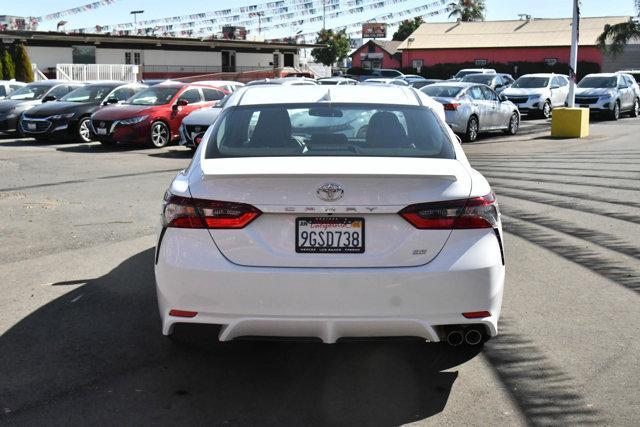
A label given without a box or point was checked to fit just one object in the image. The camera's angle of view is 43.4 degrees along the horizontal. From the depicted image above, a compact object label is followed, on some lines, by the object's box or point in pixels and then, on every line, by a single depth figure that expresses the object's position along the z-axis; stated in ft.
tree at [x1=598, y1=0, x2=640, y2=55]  175.11
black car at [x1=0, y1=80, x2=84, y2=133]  71.46
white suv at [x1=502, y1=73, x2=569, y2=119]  94.84
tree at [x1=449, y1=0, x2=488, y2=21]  354.74
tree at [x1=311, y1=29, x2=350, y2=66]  336.90
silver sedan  65.16
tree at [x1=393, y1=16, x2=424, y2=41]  416.81
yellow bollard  69.15
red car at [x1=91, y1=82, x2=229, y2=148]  60.44
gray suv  92.38
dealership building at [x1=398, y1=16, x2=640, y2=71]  223.30
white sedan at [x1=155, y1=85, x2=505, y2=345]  13.02
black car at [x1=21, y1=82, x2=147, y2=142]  65.62
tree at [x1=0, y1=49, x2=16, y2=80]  122.93
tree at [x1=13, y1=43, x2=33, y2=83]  125.39
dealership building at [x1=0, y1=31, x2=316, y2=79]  156.97
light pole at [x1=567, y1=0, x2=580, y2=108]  66.54
